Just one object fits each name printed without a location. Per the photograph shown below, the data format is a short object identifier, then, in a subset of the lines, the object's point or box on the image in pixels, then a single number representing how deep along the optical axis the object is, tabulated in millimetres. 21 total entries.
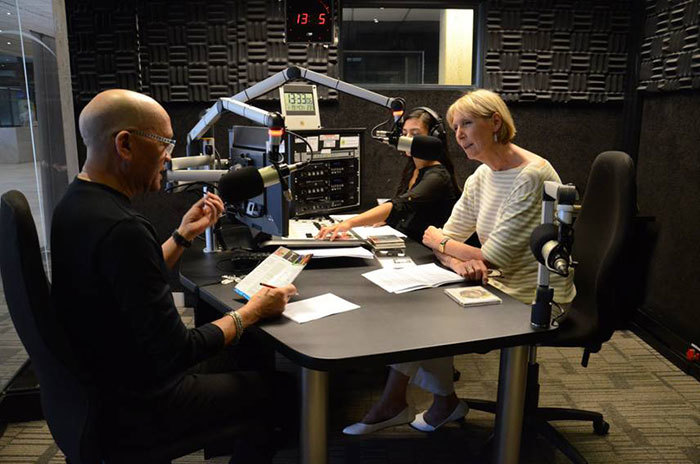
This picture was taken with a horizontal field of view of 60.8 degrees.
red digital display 3635
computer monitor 2113
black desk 1496
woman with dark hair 2887
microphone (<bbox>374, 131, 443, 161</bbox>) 2169
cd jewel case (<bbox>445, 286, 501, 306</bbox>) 1828
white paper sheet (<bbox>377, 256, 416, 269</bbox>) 2271
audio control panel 2727
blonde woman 2139
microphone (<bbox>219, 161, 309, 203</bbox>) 1771
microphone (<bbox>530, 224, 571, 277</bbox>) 1461
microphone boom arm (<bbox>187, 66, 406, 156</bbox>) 2234
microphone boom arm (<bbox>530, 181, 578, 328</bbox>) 1468
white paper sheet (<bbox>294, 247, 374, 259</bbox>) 2268
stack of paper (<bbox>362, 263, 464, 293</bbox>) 1998
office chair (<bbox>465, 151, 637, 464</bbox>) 2086
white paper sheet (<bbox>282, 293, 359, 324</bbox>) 1715
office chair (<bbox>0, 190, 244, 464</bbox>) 1316
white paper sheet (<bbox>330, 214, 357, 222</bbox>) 2920
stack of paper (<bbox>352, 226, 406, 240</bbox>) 2703
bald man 1354
